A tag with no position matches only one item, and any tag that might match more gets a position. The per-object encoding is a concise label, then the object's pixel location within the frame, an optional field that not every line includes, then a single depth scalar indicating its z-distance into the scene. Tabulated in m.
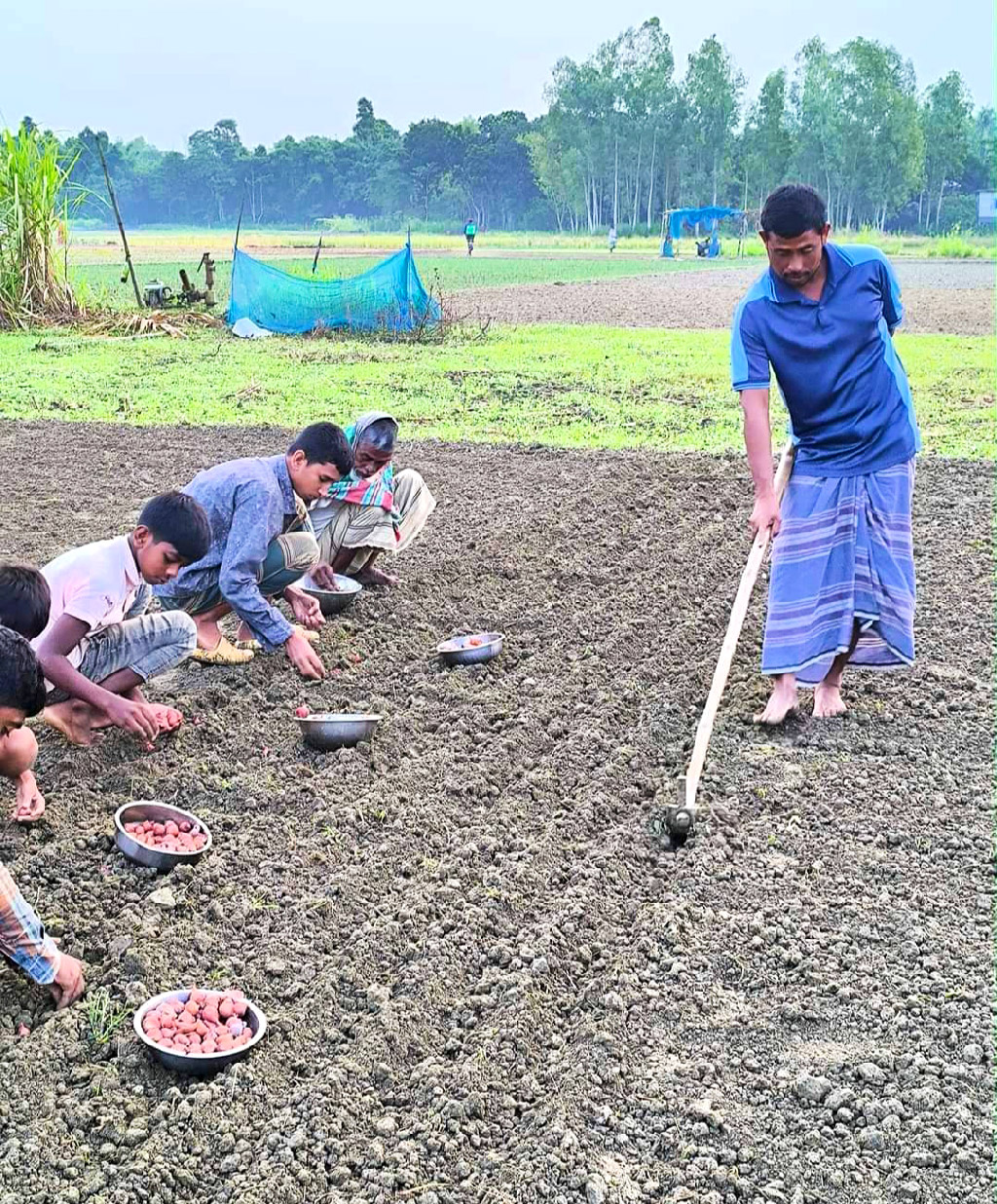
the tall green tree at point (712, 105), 94.69
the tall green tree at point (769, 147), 84.44
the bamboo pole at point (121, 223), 19.02
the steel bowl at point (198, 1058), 2.86
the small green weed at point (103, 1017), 3.02
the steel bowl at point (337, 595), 5.88
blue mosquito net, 17.84
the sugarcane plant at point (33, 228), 18.55
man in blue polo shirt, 4.39
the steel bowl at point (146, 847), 3.71
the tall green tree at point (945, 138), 92.12
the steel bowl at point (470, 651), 5.41
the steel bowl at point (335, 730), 4.55
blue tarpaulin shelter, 58.53
